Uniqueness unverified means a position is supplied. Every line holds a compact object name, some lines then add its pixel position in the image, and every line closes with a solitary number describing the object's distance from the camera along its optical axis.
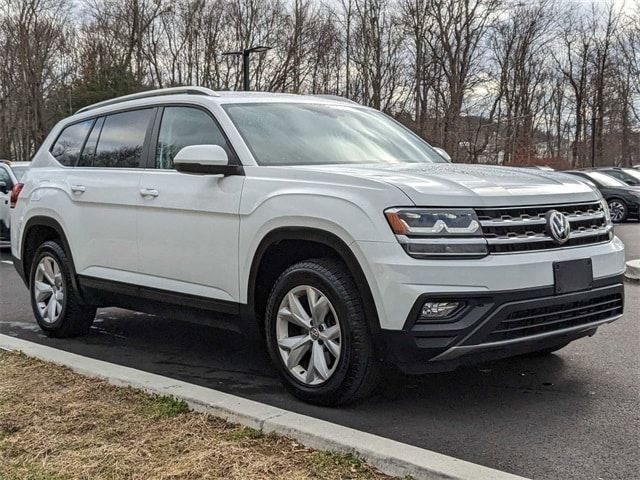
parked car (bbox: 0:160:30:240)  12.55
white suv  3.65
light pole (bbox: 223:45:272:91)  24.26
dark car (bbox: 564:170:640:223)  19.00
